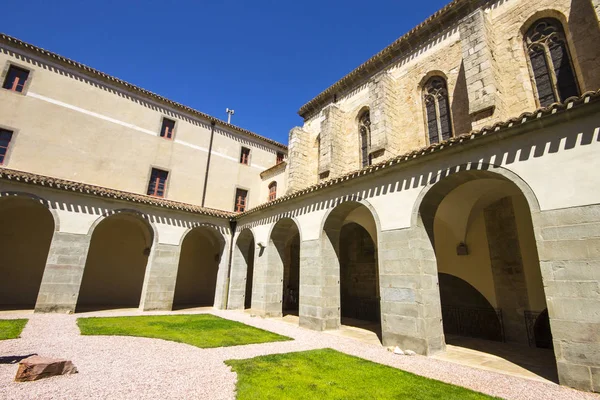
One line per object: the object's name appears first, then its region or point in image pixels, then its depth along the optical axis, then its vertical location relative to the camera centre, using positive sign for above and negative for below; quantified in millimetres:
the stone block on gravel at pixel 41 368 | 4164 -1481
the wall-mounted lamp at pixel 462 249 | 9352 +910
